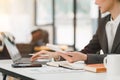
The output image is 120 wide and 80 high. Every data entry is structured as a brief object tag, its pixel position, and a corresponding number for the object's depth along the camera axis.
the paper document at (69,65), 1.69
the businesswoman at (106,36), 2.01
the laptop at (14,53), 1.92
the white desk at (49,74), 1.38
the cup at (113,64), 1.45
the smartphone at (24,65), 1.77
